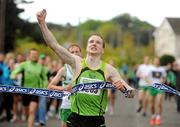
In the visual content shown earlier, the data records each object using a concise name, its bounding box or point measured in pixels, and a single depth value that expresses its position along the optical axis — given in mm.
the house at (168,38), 104862
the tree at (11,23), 42406
